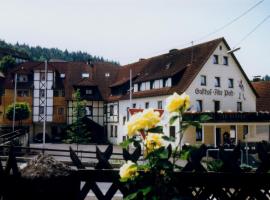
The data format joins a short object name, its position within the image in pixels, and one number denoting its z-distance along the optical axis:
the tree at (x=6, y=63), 83.38
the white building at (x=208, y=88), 39.28
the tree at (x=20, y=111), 48.34
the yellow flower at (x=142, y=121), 2.85
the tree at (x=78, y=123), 35.84
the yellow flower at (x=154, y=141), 2.90
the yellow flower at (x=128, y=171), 2.85
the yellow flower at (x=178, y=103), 2.84
